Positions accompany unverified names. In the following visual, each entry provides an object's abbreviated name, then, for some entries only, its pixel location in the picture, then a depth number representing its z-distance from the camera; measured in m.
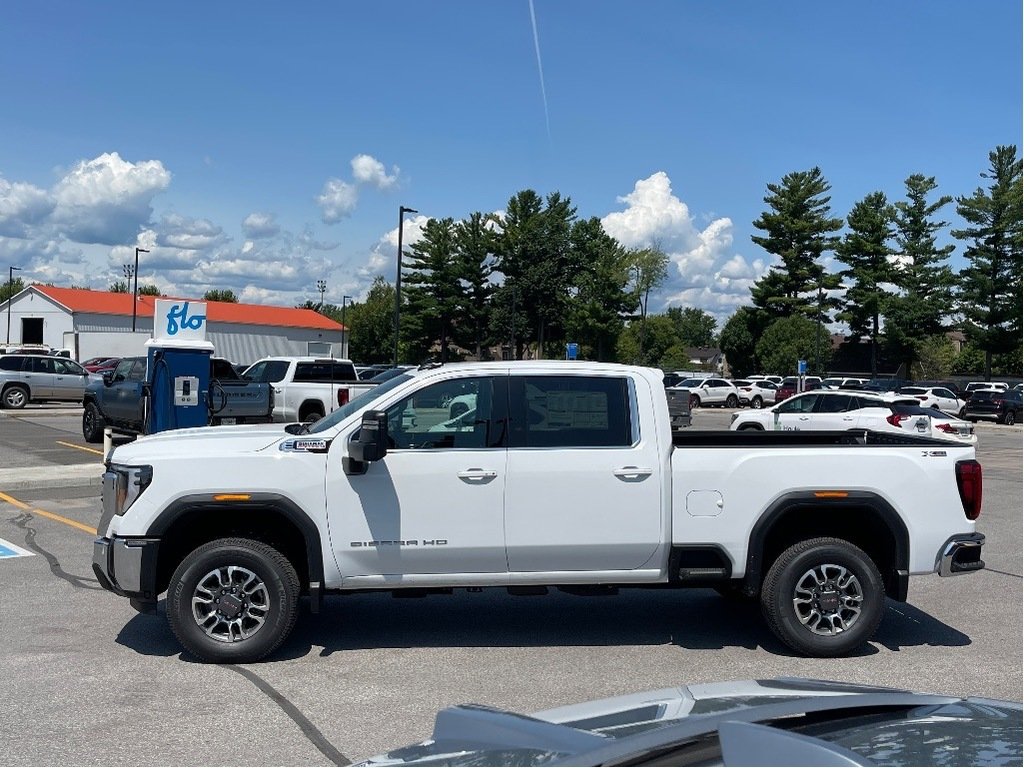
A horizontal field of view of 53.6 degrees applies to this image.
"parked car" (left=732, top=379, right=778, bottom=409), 55.59
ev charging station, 14.41
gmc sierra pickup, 6.28
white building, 72.44
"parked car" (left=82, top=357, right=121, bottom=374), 51.25
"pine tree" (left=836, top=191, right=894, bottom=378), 77.38
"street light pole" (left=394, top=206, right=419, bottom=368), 41.41
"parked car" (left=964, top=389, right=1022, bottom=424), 44.91
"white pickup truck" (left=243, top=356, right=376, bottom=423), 23.12
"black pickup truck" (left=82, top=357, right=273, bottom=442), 20.34
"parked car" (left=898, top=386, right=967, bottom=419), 44.83
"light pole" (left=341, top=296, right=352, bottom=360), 88.81
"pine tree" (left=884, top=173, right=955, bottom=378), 72.12
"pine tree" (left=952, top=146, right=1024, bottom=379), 64.19
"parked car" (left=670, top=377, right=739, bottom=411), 54.41
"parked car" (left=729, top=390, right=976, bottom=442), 25.39
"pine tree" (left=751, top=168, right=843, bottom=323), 80.31
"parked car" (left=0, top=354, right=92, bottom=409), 31.92
